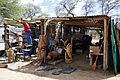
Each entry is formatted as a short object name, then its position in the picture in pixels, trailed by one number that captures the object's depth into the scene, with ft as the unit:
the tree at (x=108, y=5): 54.01
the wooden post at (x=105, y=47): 15.95
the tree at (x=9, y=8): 38.17
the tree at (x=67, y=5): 55.56
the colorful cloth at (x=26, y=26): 20.24
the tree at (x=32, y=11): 69.38
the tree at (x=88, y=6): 57.88
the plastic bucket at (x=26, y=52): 20.43
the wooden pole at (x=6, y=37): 22.03
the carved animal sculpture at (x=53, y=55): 18.46
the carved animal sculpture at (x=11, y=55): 19.57
